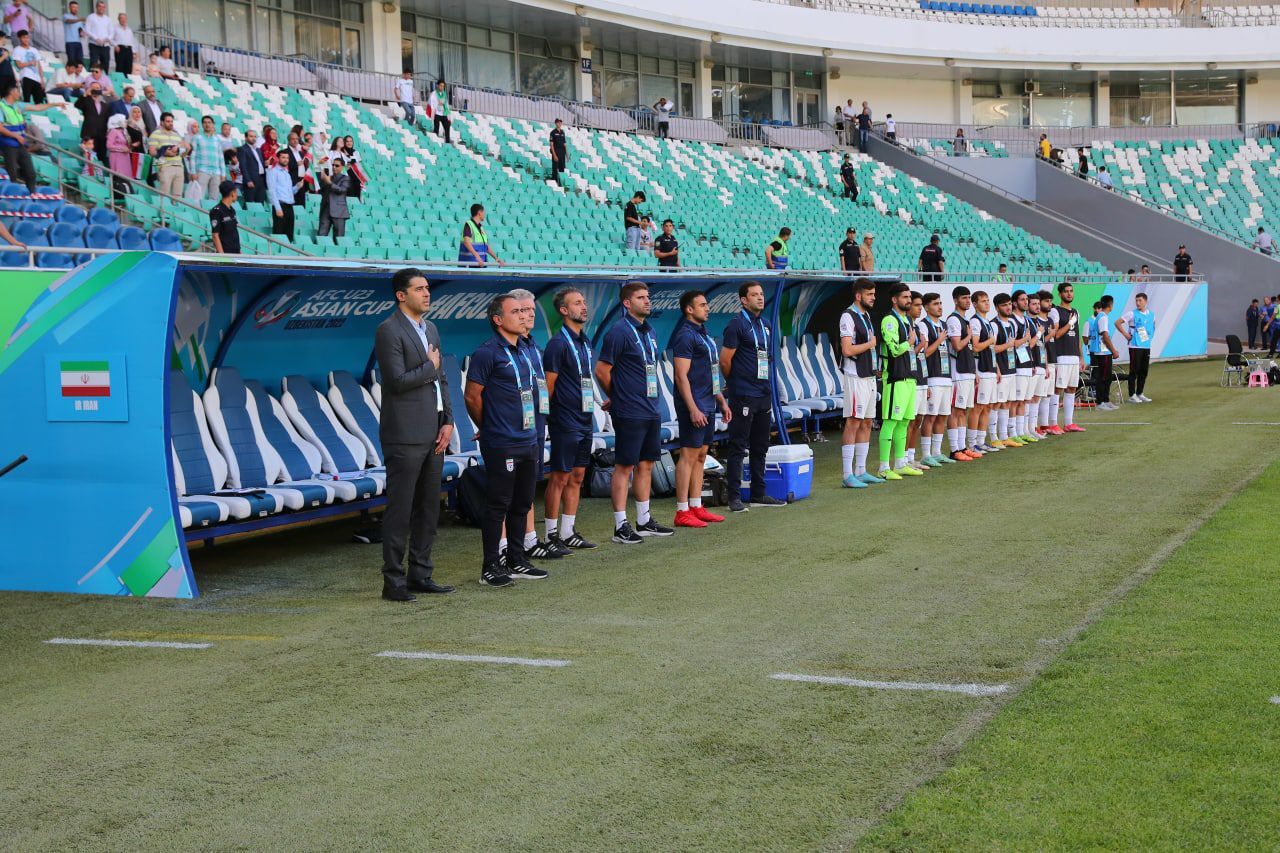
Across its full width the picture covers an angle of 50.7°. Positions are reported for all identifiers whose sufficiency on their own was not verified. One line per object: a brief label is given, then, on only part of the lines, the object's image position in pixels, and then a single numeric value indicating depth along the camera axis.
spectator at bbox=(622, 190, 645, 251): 24.62
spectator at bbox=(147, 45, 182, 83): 23.59
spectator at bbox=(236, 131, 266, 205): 18.08
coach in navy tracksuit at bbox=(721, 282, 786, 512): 11.41
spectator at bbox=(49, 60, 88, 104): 19.30
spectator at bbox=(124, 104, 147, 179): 17.08
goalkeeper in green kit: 12.95
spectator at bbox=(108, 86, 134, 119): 17.06
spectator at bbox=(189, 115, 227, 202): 17.77
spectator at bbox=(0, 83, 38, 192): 14.48
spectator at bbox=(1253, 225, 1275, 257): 36.00
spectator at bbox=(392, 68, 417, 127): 28.62
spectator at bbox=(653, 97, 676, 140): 37.34
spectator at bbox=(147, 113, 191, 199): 16.80
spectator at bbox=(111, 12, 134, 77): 22.09
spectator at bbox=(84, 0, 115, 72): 21.23
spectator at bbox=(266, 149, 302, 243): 17.88
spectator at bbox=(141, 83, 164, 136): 18.34
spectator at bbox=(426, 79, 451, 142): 28.39
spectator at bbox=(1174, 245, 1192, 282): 32.26
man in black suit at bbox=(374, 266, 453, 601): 7.88
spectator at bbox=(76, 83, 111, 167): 16.89
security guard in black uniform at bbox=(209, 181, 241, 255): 14.49
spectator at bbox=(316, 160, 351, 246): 18.42
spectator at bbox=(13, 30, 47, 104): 18.17
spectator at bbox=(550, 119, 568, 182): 28.66
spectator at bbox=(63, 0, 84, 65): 20.58
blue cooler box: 11.72
